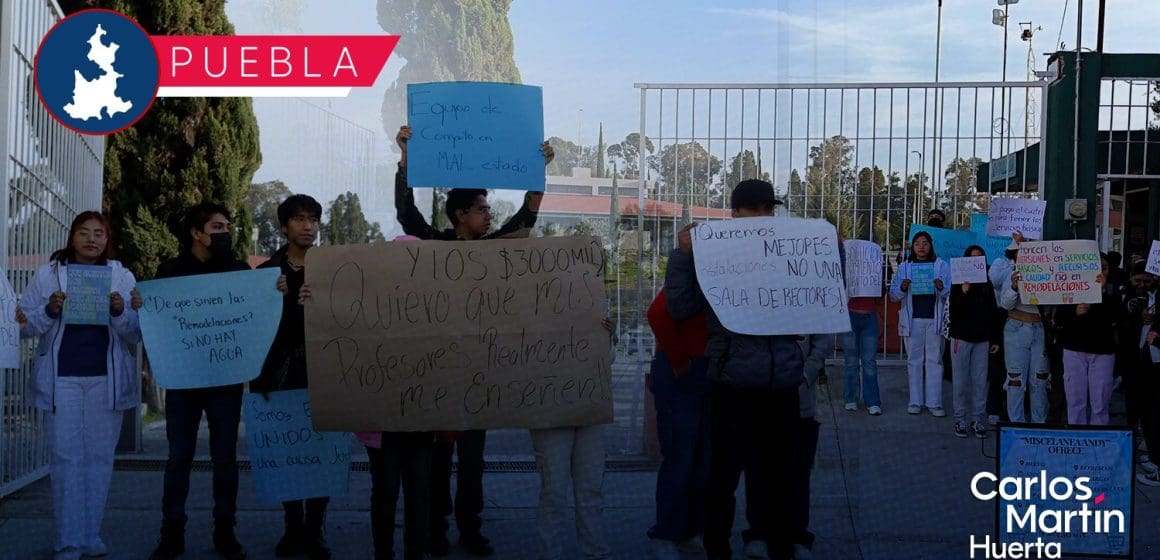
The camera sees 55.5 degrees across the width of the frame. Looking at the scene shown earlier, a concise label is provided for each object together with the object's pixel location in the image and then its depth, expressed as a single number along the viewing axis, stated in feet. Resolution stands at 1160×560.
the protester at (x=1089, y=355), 23.79
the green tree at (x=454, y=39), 57.93
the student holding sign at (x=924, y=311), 28.94
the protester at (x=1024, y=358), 25.72
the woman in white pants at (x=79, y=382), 16.61
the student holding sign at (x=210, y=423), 16.84
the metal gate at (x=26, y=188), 20.12
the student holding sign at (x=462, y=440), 16.85
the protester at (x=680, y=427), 16.52
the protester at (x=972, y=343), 27.37
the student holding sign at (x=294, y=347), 16.89
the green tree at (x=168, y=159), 32.35
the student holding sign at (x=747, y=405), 15.76
